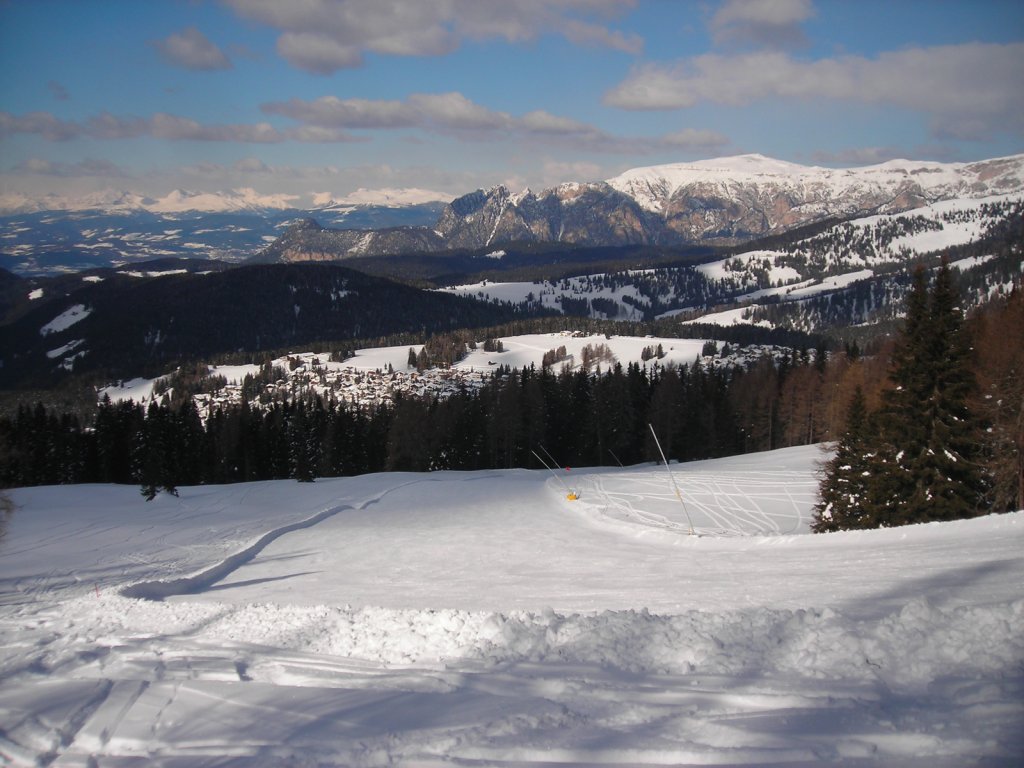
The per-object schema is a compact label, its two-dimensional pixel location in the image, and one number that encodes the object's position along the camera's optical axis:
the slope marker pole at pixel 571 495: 34.88
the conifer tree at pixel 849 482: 27.25
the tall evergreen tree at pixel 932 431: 23.31
